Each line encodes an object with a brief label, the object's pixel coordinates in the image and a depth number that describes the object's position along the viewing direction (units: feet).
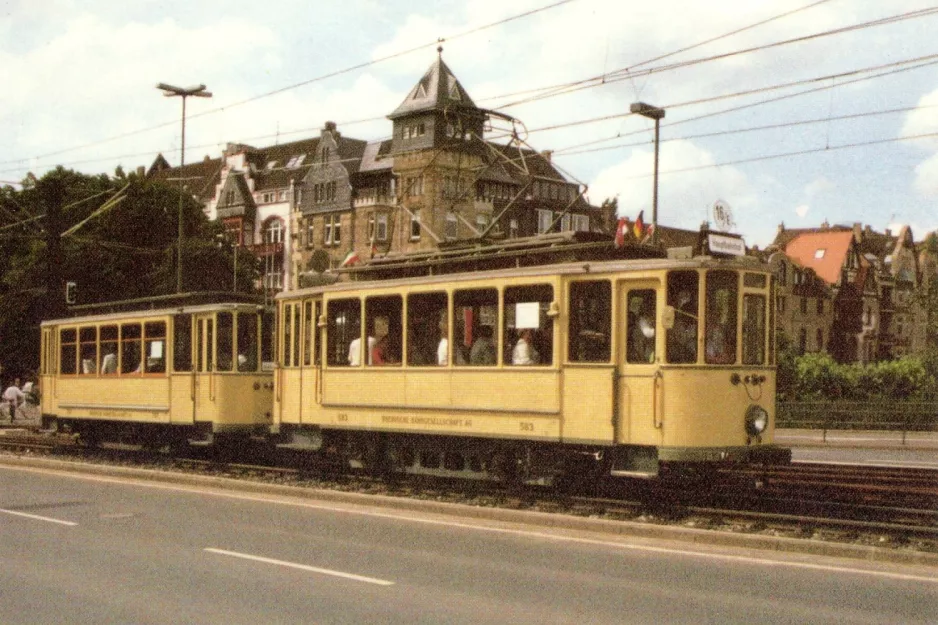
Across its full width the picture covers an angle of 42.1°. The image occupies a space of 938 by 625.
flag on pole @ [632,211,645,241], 53.19
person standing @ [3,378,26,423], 131.64
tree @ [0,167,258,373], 176.86
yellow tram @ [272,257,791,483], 45.93
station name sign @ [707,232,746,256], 46.14
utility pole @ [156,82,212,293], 123.85
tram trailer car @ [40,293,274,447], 71.61
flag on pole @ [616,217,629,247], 50.03
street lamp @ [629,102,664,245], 91.50
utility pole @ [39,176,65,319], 100.17
